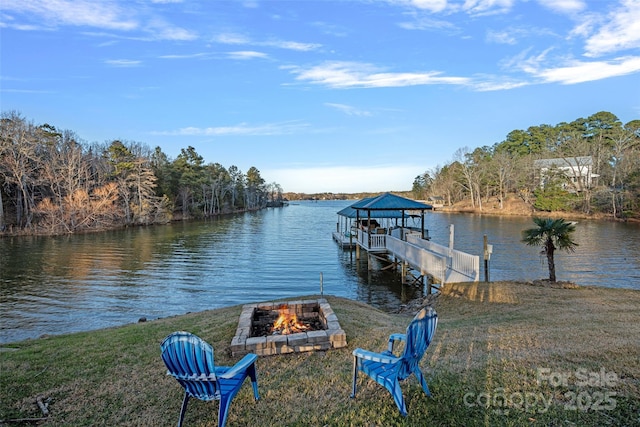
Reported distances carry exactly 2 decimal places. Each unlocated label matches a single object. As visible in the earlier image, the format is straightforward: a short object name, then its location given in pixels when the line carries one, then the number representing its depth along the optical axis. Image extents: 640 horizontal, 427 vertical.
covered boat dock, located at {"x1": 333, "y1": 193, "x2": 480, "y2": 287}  9.74
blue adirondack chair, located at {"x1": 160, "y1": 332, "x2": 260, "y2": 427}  2.66
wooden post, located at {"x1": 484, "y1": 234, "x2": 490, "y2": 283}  9.86
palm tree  8.73
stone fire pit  4.45
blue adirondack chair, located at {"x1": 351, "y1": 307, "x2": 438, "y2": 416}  2.91
